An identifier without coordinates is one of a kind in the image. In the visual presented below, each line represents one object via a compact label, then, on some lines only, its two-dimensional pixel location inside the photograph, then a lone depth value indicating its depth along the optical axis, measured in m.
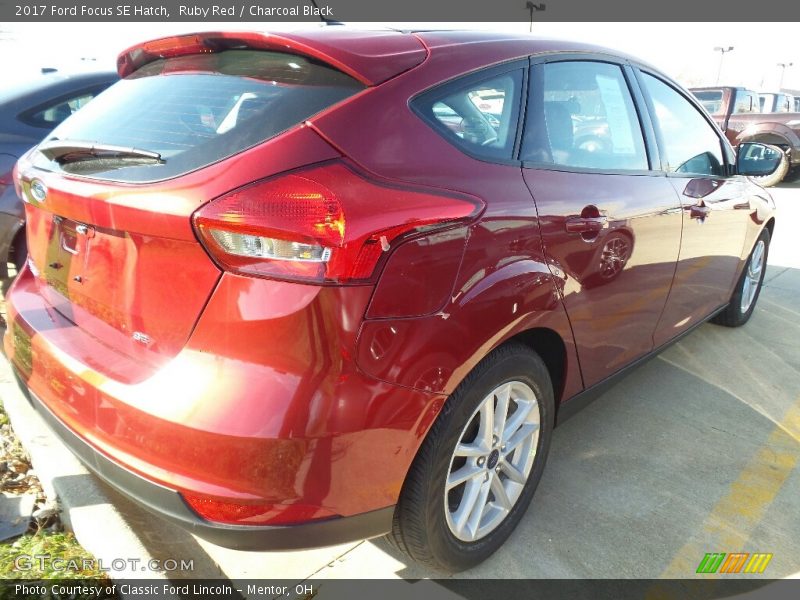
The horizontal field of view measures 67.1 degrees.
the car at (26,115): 3.44
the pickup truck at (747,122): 12.37
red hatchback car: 1.45
